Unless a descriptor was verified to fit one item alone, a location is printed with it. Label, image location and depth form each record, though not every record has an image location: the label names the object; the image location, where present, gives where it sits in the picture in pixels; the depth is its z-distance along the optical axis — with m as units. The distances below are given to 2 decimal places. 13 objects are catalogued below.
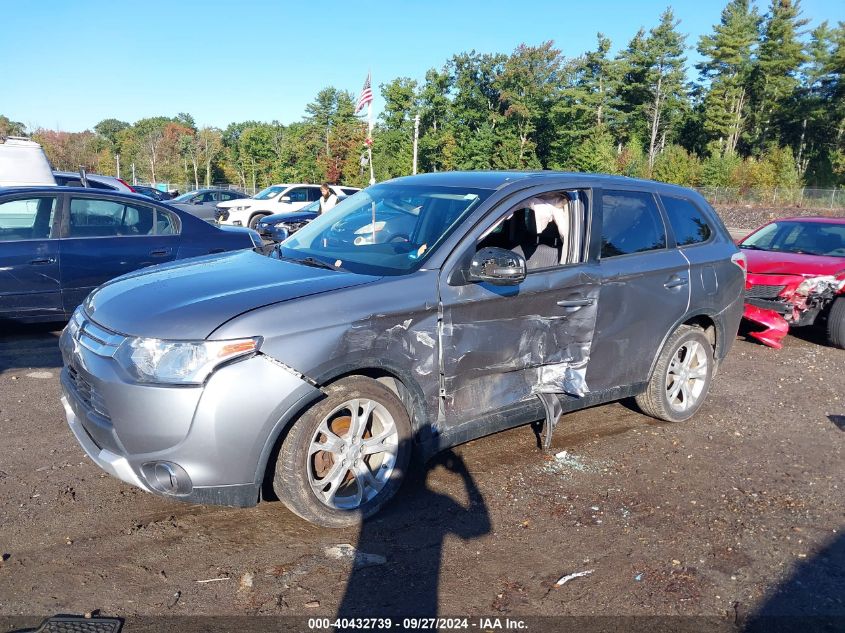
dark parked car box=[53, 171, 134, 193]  12.73
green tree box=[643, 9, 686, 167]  64.19
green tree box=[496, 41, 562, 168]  53.62
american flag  21.84
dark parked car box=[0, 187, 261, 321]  6.79
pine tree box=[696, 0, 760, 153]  62.12
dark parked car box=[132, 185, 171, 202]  30.33
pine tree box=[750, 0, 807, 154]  60.88
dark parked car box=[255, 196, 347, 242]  16.67
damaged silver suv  3.18
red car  7.94
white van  10.84
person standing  14.53
